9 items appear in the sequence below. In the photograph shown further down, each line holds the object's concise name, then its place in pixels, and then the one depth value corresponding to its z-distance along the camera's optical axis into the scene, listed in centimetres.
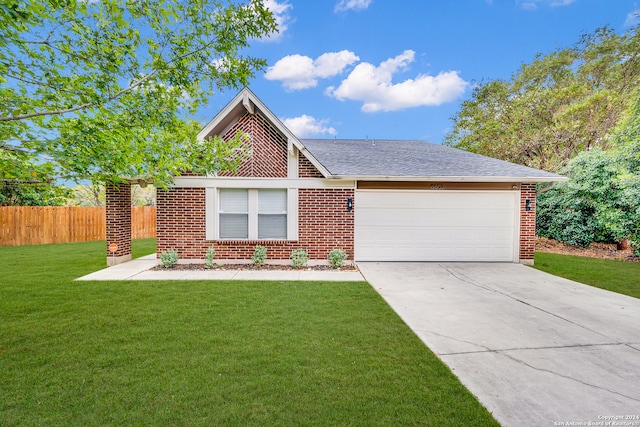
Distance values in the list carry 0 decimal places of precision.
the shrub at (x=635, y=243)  999
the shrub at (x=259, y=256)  818
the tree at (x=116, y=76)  388
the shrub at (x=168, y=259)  790
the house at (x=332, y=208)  845
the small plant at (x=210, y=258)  799
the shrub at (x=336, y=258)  807
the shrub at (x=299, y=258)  811
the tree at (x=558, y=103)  1579
